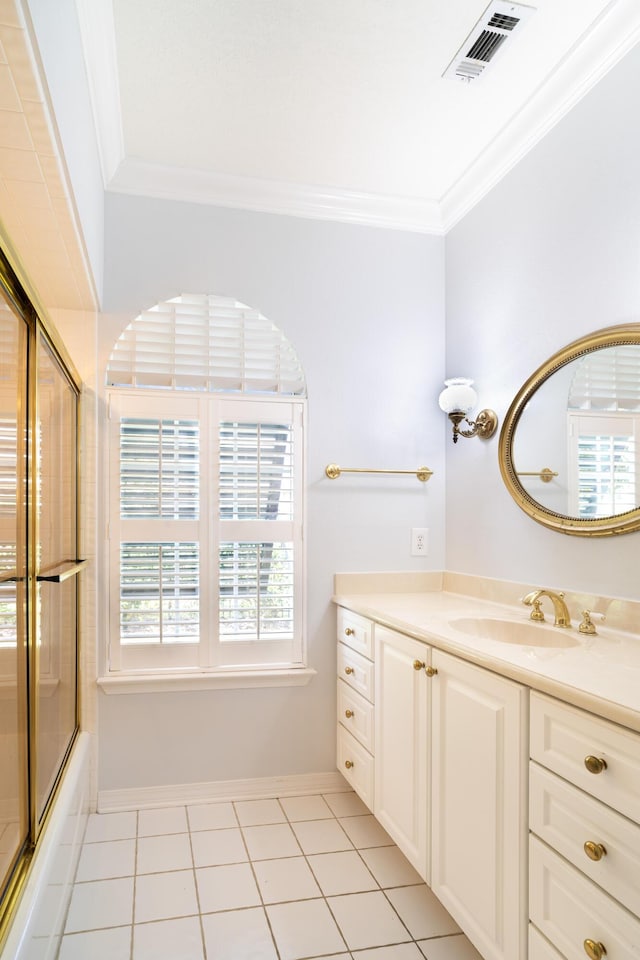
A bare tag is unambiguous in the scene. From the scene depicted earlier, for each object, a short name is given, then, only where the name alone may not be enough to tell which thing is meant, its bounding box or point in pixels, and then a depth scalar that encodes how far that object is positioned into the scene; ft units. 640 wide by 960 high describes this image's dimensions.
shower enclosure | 4.00
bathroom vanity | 3.87
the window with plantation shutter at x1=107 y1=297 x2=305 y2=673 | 8.70
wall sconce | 8.59
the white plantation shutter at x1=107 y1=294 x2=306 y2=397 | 8.79
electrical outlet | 9.70
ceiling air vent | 5.93
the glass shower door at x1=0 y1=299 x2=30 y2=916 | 3.93
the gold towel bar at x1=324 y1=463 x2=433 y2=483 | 9.30
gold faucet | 6.51
